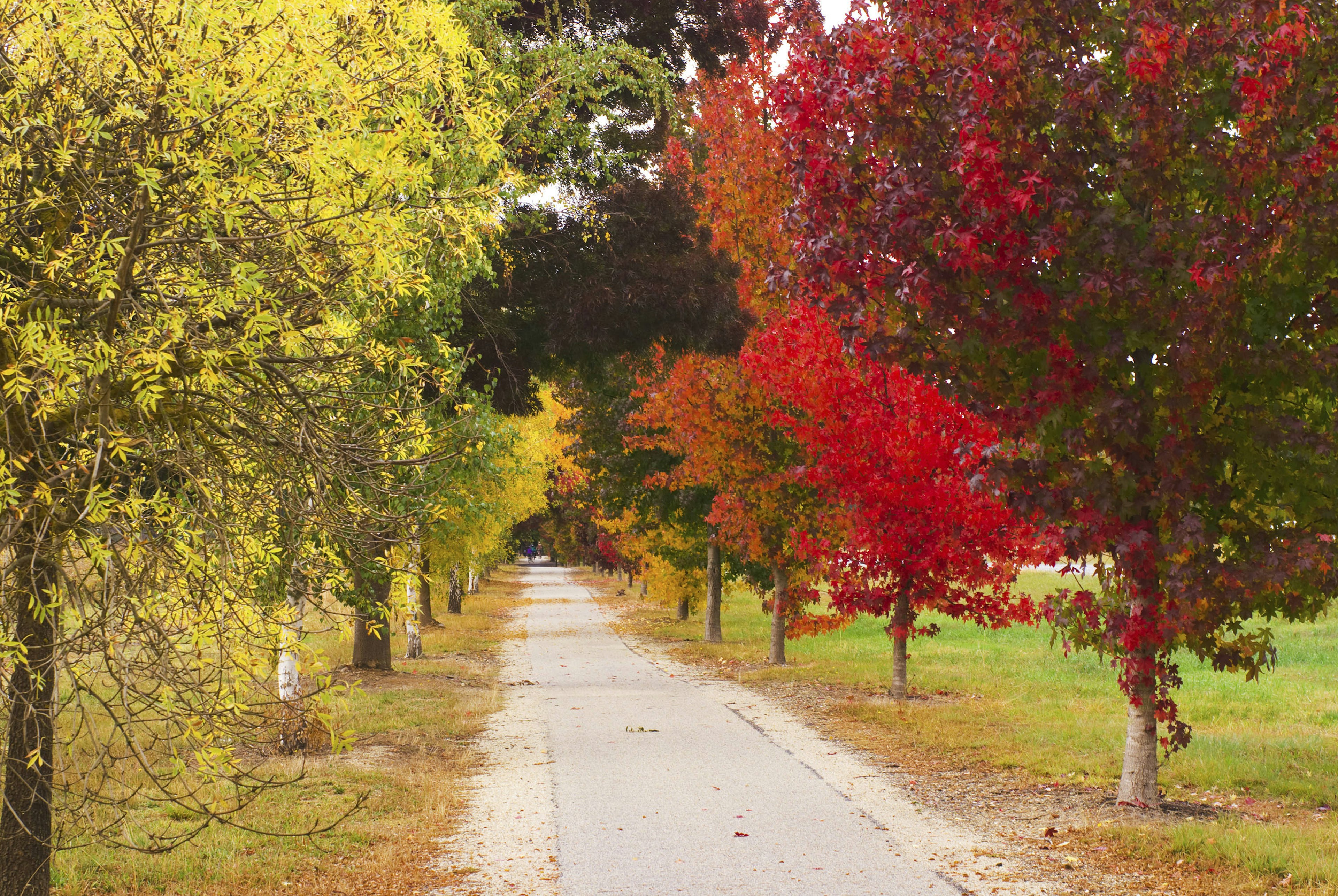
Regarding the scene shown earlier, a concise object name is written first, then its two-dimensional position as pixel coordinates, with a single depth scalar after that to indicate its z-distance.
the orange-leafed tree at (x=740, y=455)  16.97
